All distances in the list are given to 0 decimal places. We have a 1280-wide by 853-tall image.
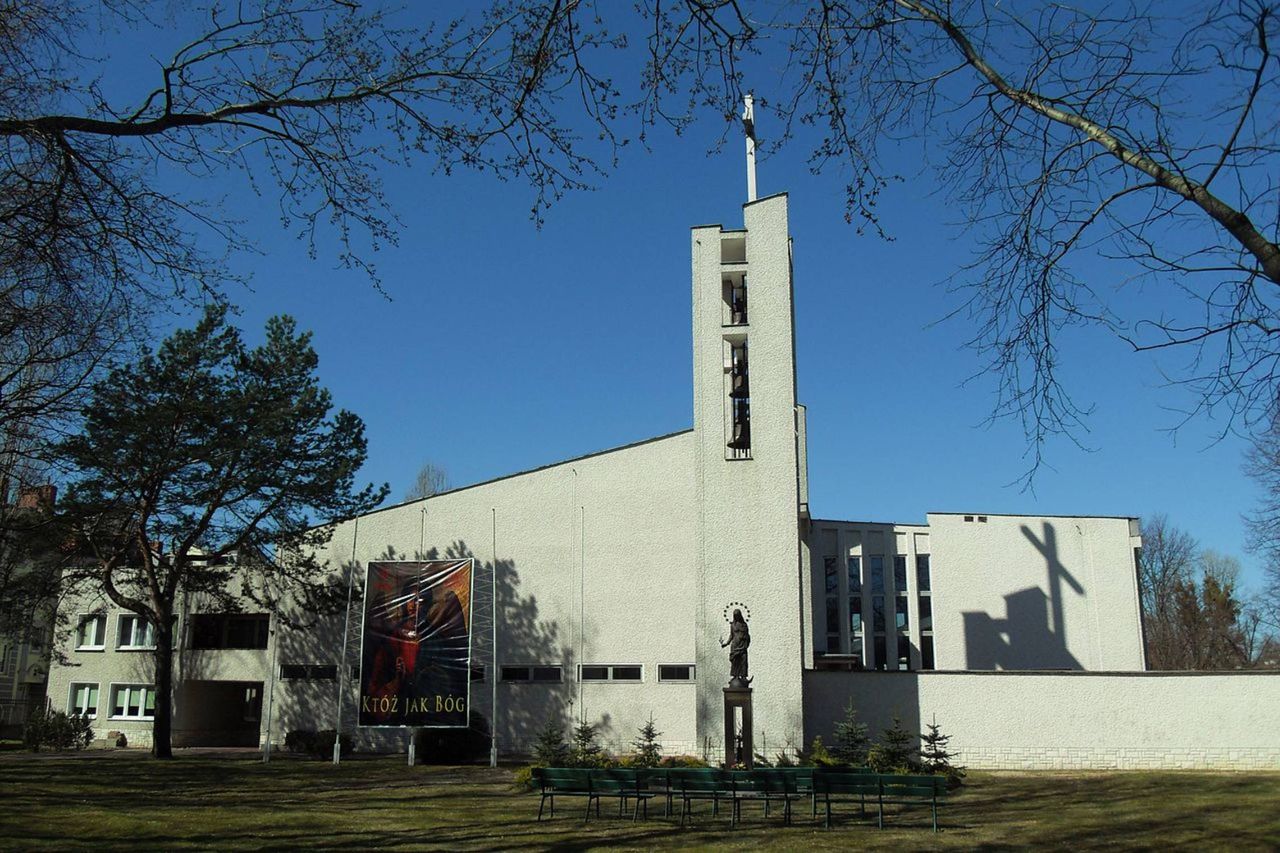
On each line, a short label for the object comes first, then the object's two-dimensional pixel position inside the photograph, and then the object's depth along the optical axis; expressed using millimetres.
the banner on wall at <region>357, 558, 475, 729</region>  23469
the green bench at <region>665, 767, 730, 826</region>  14211
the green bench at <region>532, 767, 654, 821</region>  14258
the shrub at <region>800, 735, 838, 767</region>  18594
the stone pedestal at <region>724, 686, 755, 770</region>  18812
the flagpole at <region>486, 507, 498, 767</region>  23922
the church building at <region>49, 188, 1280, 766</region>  20906
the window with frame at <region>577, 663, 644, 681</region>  25781
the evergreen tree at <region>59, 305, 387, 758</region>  24422
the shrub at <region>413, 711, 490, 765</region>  24844
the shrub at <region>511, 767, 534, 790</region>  18672
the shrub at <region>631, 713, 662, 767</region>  19562
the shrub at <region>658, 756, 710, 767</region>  19422
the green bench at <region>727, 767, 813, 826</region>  13779
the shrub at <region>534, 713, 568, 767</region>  20219
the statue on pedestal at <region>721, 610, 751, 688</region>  19109
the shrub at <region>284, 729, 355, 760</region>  26062
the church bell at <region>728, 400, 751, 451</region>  22500
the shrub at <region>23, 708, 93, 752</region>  29516
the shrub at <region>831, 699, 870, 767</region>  19547
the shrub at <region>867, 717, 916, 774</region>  18281
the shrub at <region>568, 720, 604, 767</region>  19305
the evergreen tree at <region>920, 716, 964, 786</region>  17938
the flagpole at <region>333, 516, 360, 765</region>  25109
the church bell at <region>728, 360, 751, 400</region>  22875
